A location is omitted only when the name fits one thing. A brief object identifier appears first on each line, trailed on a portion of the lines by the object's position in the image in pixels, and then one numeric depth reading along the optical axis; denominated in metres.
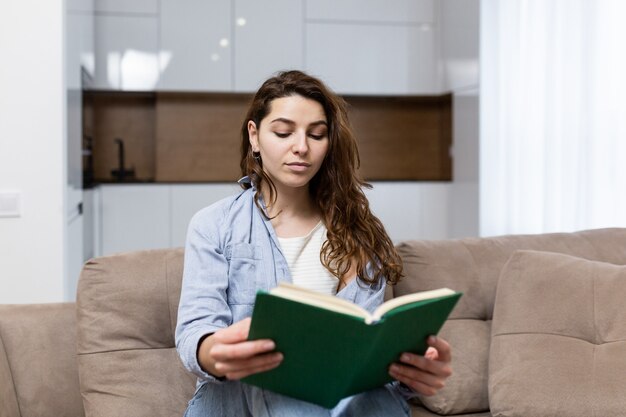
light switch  3.19
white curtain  3.37
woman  1.69
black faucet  5.82
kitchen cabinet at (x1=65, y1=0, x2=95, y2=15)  3.54
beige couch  2.00
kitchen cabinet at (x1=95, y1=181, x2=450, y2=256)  5.30
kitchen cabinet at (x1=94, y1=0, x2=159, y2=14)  5.33
